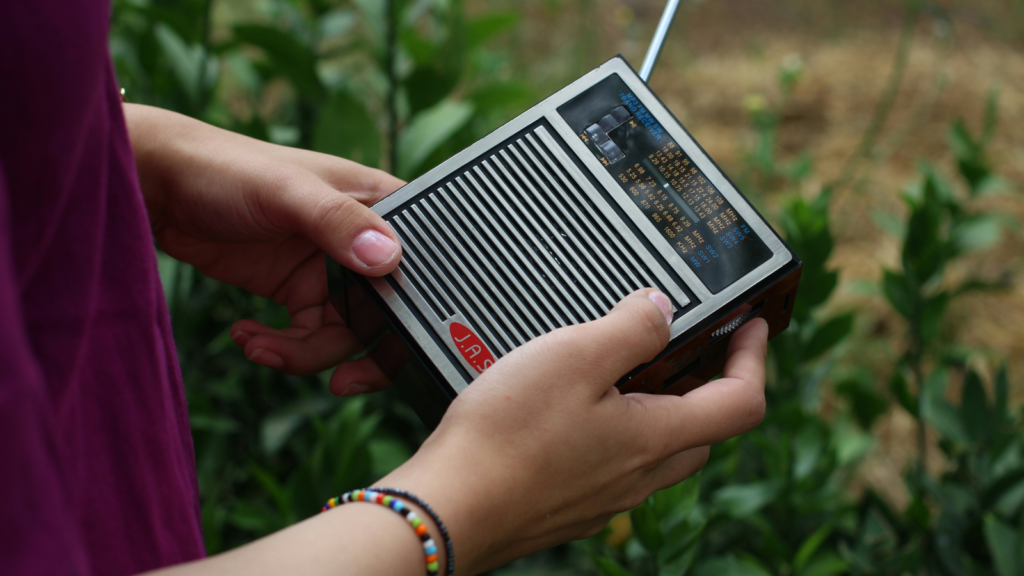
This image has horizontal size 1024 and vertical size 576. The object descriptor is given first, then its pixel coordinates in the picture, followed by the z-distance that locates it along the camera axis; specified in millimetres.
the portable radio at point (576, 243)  509
